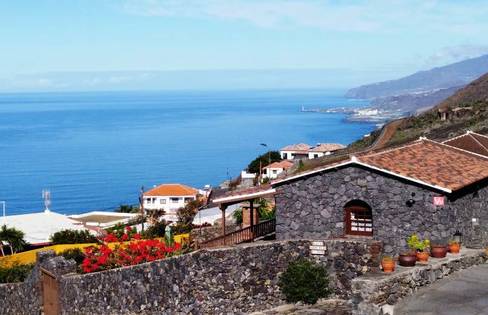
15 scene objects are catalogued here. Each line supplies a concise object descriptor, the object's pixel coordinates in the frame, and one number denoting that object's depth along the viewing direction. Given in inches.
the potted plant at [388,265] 554.3
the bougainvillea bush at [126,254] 757.3
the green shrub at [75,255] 935.0
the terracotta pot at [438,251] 614.7
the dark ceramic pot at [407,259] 572.1
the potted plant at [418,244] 642.8
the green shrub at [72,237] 1294.3
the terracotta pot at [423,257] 589.6
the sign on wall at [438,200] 703.7
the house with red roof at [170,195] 3344.0
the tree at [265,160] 3186.5
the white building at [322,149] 3745.1
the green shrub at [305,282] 652.7
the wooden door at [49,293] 810.2
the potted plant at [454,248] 635.5
